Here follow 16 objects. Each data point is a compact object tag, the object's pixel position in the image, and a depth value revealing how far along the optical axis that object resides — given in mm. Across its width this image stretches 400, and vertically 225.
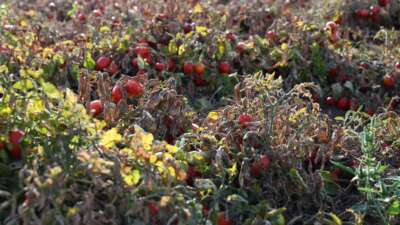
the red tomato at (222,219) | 2035
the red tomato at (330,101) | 3259
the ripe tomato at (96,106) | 2377
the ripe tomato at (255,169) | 2213
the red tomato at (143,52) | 3189
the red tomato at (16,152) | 1963
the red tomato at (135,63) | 3164
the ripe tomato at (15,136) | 1920
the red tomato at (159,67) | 3148
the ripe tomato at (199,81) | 3221
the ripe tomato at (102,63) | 3076
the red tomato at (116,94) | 2461
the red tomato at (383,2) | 4297
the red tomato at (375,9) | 4230
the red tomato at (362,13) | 4223
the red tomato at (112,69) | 3071
